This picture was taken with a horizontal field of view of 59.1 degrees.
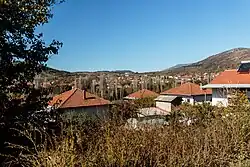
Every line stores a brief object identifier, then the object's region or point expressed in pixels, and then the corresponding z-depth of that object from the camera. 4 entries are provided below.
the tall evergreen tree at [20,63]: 3.40
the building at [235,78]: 17.72
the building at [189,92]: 26.54
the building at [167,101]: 24.87
